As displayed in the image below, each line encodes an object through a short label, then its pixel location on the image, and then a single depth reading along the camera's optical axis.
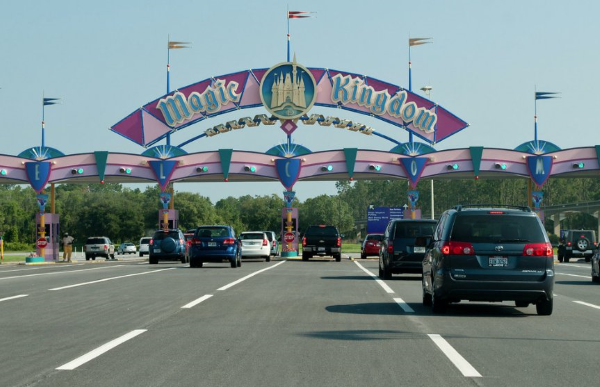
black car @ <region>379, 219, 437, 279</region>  26.25
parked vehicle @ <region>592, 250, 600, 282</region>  27.59
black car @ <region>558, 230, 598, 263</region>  54.31
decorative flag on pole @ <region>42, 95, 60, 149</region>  59.39
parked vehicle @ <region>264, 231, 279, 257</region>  58.23
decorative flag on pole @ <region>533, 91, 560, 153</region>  56.62
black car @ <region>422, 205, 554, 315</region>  15.05
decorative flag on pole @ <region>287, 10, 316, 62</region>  61.25
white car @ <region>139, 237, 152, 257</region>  76.89
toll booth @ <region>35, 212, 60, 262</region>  55.16
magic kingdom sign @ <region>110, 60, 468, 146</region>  56.44
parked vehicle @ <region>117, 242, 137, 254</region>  91.88
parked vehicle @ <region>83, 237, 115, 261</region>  67.81
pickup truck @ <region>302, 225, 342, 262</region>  48.72
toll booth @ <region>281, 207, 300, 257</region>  57.50
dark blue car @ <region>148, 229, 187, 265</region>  43.16
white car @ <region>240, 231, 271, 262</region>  46.38
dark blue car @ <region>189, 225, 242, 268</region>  35.44
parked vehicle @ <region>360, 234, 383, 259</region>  55.81
